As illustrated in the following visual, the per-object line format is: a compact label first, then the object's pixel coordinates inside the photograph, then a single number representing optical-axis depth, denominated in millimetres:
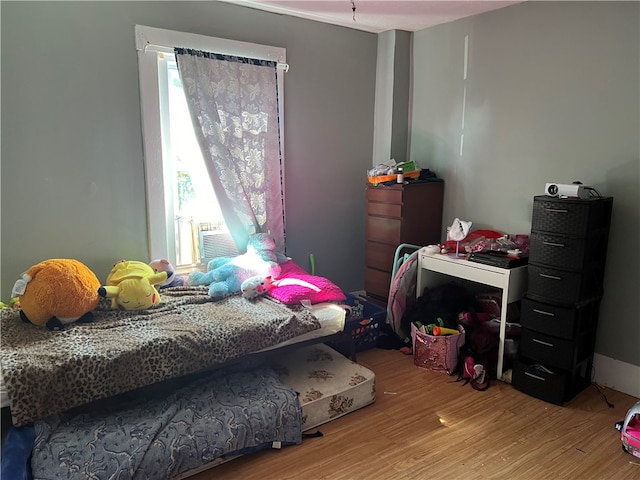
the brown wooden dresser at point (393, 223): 3465
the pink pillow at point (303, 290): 2768
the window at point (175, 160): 2891
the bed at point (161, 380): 1876
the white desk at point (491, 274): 2752
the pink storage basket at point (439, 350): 2906
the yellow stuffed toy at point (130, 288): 2531
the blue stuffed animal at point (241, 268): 2904
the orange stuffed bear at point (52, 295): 2258
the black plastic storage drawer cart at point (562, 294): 2484
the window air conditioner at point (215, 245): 3285
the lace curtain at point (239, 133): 3021
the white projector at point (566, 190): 2566
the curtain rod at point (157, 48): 2826
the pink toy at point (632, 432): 2162
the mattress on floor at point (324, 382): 2379
